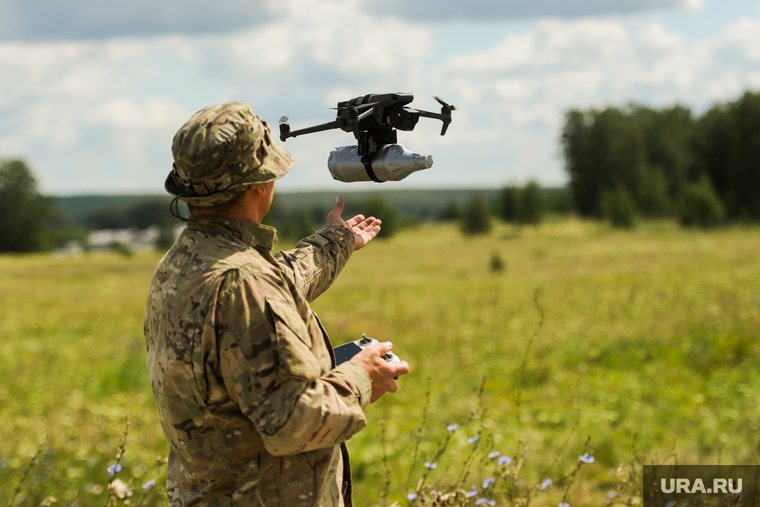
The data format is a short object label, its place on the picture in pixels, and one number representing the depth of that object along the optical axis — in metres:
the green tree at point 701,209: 46.03
